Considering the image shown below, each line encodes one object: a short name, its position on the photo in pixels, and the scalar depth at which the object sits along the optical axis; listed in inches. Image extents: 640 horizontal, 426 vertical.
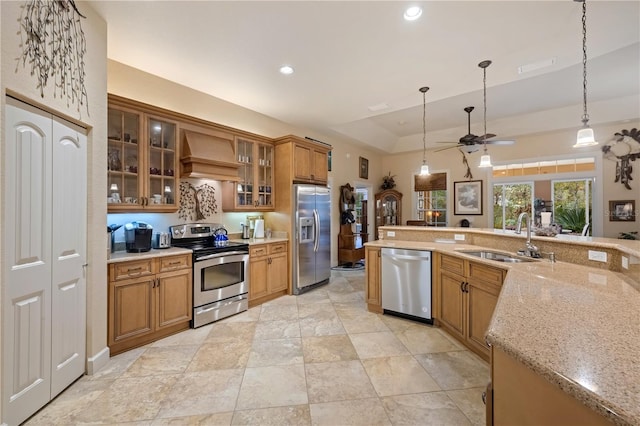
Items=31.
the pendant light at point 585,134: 96.1
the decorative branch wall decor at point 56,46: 65.9
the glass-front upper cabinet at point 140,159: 112.8
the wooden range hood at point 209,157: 133.0
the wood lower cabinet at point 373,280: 141.0
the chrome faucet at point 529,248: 100.0
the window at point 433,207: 281.7
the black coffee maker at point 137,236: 112.4
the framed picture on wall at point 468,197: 261.9
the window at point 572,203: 215.8
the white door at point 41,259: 63.6
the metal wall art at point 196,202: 141.7
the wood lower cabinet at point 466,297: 94.2
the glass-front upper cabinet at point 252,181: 158.7
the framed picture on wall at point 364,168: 278.0
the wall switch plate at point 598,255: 82.4
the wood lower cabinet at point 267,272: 151.4
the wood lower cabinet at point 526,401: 27.4
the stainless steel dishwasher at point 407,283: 125.7
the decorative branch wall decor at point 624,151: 196.2
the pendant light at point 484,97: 119.2
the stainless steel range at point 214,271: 124.6
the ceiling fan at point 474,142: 161.0
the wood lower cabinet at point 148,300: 99.2
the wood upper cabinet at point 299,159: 173.3
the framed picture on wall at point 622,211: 197.5
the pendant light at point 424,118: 144.4
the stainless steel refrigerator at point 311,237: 173.0
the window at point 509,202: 241.9
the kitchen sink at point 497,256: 101.7
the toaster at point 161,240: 124.5
